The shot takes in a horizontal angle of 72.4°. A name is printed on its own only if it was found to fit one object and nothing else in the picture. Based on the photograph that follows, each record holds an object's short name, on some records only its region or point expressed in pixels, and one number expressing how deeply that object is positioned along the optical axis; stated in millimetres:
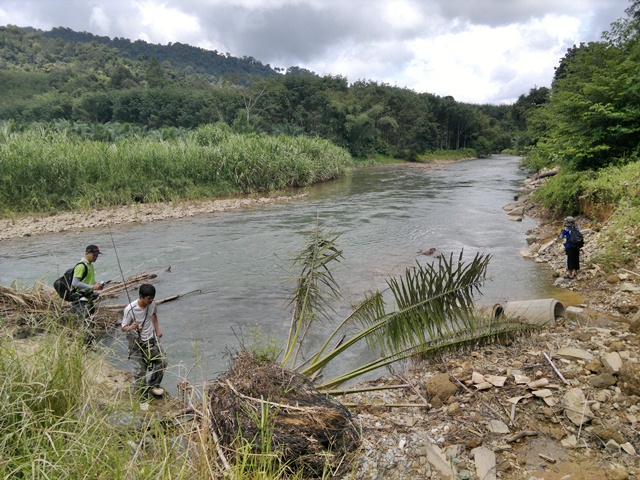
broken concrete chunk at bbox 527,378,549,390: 4645
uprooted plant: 3670
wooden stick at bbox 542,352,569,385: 4672
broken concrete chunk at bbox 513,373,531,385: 4758
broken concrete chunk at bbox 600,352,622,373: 4647
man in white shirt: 5719
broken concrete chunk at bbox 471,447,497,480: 3602
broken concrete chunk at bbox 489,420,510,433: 4133
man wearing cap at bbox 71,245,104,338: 6648
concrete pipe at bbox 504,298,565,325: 6699
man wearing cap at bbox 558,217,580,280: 9148
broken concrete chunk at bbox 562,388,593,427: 4098
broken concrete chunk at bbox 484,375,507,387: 4785
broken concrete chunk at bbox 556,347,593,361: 5145
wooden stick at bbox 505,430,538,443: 4011
